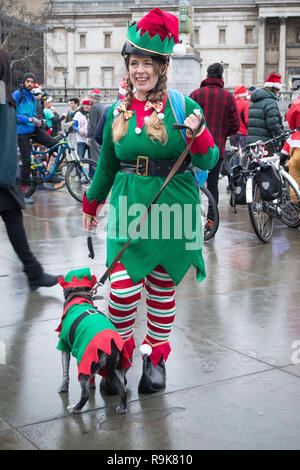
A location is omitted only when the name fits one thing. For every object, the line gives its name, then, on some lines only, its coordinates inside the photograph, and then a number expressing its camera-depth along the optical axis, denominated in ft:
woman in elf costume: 11.34
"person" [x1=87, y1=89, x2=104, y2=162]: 42.47
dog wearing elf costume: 10.21
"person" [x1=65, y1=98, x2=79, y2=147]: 53.93
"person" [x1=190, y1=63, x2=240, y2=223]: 27.06
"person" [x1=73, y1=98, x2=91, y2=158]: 49.96
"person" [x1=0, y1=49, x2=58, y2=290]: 16.67
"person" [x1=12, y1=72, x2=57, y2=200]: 35.76
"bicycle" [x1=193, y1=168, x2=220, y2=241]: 25.74
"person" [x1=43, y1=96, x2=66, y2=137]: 52.65
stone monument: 69.97
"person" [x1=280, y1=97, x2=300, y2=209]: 28.60
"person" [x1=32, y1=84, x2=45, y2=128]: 42.97
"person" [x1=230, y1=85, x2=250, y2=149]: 46.42
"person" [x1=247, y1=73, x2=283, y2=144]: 34.12
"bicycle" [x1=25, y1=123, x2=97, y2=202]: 36.96
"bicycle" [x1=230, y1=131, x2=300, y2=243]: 25.88
